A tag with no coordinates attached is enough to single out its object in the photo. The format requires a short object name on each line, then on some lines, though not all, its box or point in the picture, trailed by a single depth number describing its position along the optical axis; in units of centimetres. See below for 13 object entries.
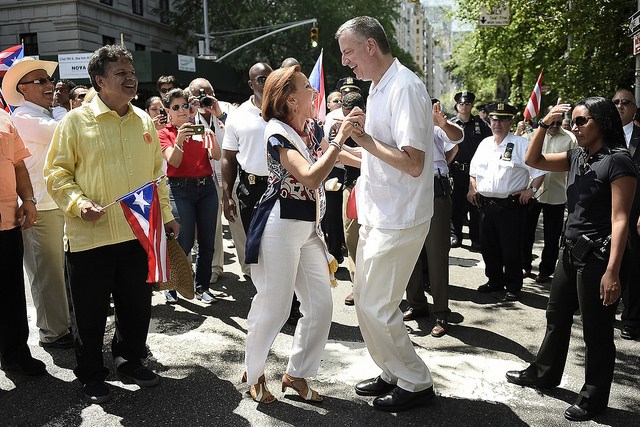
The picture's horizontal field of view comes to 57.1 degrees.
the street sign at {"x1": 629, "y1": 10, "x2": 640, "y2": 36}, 799
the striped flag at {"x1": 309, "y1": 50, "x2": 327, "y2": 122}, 618
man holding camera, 627
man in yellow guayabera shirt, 377
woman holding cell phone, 599
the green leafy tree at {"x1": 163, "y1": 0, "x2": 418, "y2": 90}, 3003
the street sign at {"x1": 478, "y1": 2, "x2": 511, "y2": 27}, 1544
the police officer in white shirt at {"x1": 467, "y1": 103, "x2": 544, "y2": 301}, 649
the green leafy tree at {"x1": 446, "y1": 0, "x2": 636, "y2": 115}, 1414
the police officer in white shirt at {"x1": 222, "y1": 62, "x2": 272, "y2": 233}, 550
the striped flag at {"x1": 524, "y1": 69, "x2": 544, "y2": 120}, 562
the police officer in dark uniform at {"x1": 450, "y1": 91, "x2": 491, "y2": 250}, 922
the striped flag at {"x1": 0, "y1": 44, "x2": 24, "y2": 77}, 500
